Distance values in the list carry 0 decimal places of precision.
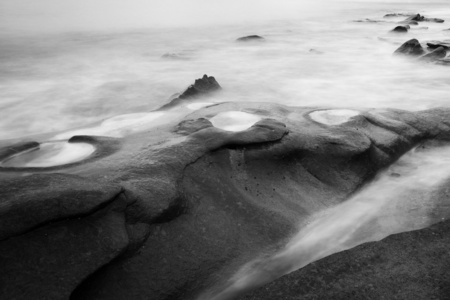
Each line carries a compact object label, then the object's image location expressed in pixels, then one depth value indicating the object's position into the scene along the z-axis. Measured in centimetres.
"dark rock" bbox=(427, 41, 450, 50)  1233
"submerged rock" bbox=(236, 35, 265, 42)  1689
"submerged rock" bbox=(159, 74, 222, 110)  699
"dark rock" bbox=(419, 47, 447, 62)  1138
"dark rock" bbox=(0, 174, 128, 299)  251
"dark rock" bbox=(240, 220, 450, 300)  269
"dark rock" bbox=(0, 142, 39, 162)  435
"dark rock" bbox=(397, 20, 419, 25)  2120
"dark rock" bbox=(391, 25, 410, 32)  1806
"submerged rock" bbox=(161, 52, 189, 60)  1357
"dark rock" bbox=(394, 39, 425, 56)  1211
